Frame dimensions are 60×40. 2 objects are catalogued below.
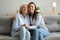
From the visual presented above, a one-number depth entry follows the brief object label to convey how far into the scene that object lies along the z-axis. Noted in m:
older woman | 2.84
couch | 3.31
